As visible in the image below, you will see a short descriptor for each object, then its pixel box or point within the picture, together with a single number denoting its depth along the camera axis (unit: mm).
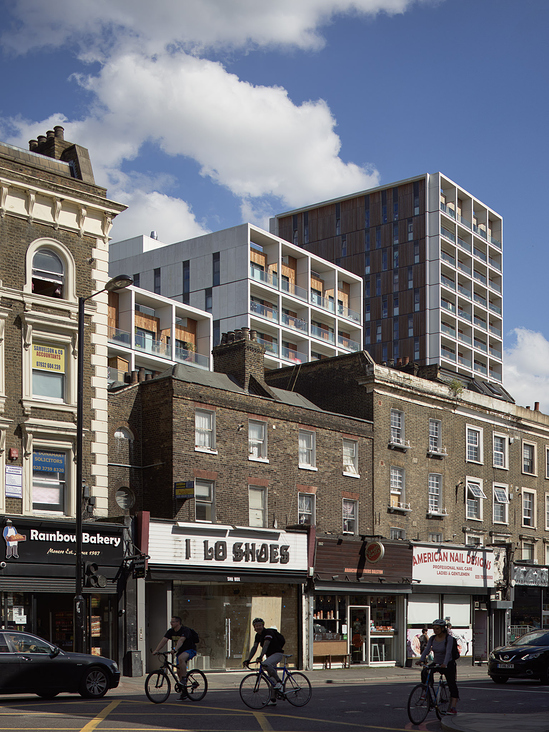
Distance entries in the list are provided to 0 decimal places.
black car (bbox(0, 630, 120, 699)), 17938
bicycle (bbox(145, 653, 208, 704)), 17969
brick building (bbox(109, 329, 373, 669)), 29797
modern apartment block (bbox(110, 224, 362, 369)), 73938
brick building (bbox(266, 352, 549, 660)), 39125
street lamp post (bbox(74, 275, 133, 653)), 22125
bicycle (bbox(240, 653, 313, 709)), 17438
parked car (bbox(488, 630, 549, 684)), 25359
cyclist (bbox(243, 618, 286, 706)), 17422
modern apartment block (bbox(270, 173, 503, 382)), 96875
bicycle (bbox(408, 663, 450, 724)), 15633
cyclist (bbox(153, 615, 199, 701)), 18156
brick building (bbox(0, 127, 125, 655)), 25984
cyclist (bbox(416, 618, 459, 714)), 16000
